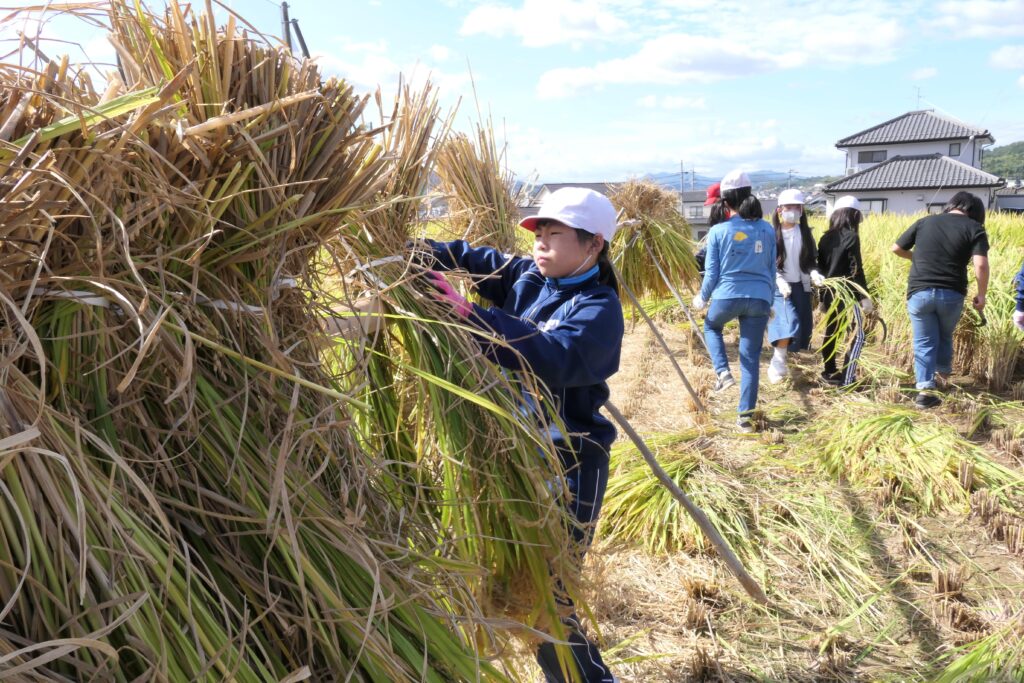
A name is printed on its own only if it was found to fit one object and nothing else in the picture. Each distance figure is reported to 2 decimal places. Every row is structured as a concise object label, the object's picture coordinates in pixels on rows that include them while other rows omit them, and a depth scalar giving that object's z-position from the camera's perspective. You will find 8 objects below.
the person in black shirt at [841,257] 5.61
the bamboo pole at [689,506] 2.14
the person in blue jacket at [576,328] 1.73
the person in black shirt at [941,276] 4.76
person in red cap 5.13
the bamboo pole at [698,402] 4.37
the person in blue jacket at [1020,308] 4.69
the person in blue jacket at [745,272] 4.54
